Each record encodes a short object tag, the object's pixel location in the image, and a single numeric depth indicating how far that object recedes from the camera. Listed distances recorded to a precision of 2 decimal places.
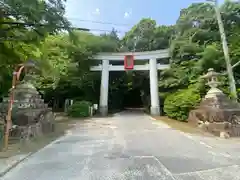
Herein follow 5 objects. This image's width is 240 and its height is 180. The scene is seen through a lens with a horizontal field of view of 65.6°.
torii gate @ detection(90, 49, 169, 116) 14.83
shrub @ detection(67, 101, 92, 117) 13.06
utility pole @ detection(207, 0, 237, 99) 9.04
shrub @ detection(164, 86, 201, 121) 9.62
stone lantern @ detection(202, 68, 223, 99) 8.18
